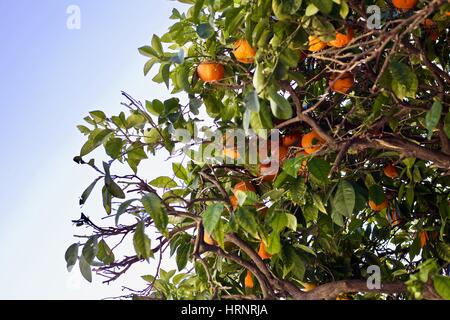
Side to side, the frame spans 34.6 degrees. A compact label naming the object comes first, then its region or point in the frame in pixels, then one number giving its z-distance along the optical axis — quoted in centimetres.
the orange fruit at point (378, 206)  172
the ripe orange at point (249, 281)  170
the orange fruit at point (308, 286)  171
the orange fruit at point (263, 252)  158
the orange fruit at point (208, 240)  161
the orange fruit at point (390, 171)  174
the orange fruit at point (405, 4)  138
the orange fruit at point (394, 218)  184
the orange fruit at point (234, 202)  155
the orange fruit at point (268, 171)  157
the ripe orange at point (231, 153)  156
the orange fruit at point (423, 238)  181
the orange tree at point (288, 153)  136
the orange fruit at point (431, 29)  156
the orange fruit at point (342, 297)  166
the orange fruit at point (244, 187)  161
